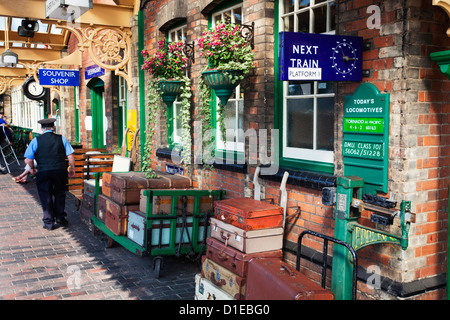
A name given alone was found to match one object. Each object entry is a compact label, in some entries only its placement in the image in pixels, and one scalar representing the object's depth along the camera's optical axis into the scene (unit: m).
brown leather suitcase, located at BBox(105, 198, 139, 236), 6.31
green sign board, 4.03
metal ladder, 16.25
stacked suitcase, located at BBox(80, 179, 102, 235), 7.70
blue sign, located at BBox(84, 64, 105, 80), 11.46
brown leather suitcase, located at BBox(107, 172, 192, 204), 6.36
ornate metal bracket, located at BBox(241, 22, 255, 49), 5.66
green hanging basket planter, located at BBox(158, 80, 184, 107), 7.07
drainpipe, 8.90
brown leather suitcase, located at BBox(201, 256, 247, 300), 4.35
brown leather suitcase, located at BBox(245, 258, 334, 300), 3.56
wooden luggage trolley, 5.73
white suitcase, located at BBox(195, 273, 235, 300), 4.28
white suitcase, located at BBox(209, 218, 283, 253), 4.60
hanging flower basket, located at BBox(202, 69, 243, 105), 5.48
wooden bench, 9.63
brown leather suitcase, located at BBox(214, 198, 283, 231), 4.65
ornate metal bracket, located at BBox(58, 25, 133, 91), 8.75
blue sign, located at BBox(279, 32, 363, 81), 3.90
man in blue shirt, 8.21
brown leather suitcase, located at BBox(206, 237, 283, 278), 4.45
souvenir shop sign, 12.14
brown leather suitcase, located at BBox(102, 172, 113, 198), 6.98
